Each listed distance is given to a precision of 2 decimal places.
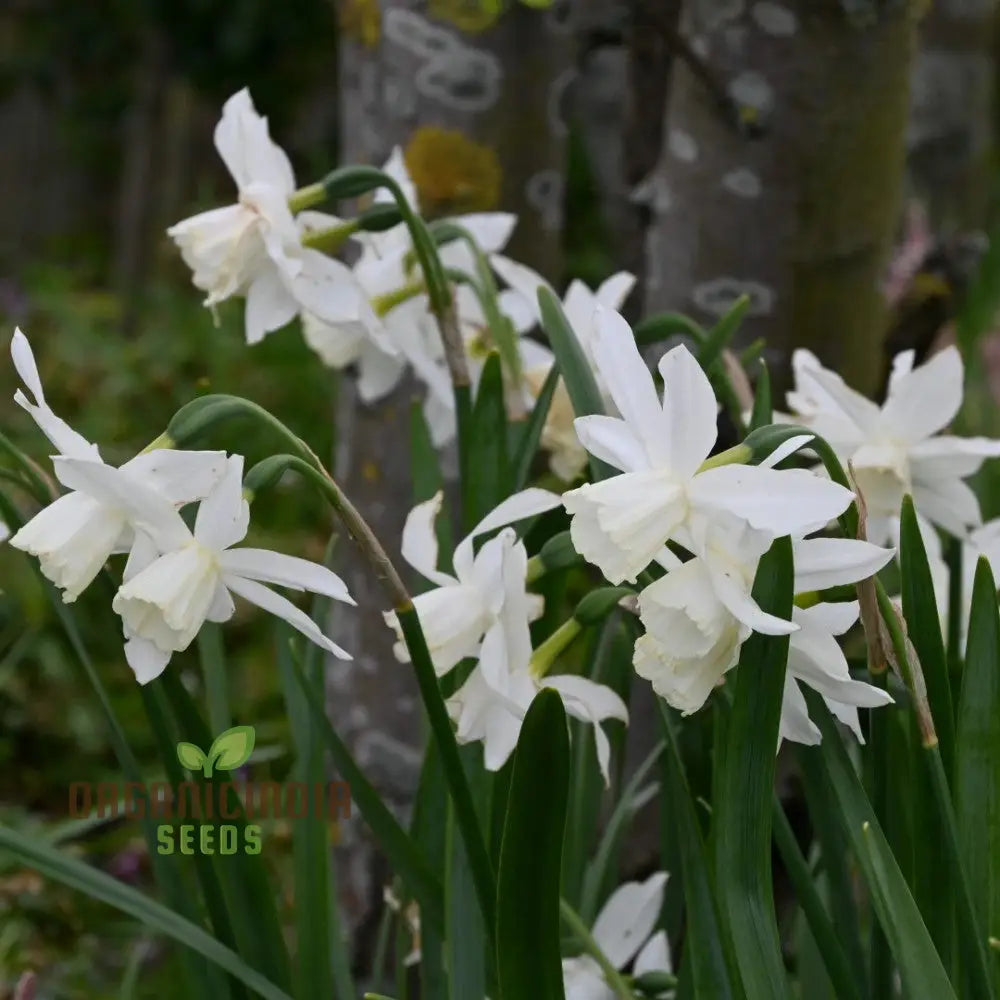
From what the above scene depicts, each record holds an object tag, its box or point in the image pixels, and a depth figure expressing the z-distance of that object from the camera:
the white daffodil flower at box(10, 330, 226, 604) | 0.82
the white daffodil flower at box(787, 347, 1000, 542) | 0.93
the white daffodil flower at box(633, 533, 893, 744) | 0.79
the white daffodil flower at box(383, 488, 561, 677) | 0.85
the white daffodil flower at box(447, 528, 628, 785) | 0.85
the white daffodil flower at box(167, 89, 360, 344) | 0.94
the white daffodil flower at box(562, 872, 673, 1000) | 0.97
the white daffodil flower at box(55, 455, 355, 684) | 0.81
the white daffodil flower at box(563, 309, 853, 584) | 0.79
